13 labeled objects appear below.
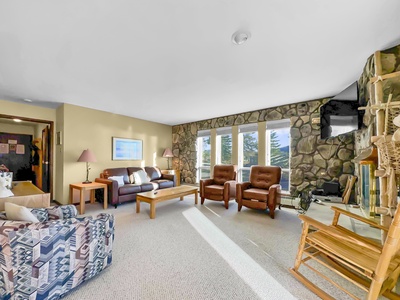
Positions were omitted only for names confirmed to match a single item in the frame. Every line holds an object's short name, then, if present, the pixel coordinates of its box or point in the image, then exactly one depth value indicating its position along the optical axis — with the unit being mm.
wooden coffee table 3258
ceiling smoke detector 1756
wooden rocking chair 1139
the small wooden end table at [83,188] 3527
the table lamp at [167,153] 6179
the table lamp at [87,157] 3971
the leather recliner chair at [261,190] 3295
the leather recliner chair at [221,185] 3889
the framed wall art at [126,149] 4969
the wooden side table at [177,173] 5805
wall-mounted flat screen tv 2742
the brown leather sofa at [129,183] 3922
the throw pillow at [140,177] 4750
